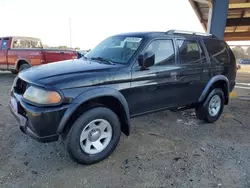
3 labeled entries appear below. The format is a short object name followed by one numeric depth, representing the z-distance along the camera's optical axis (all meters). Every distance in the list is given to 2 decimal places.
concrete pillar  8.00
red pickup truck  8.70
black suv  2.74
